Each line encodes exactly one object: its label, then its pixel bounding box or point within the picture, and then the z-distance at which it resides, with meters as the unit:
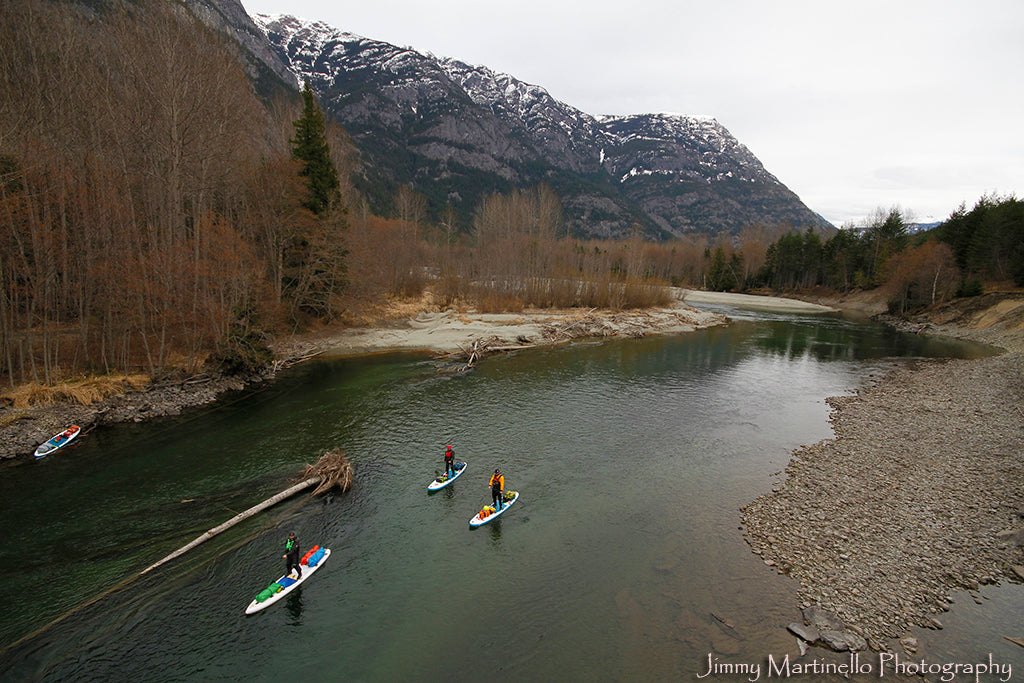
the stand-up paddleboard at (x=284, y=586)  11.53
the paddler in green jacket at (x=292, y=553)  12.17
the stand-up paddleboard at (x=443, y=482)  17.55
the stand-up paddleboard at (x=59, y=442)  18.80
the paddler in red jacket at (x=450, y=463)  18.00
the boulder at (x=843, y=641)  10.05
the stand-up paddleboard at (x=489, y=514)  15.41
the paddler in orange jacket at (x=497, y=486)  15.90
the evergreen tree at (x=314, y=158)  43.25
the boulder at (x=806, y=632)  10.42
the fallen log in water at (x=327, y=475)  16.95
